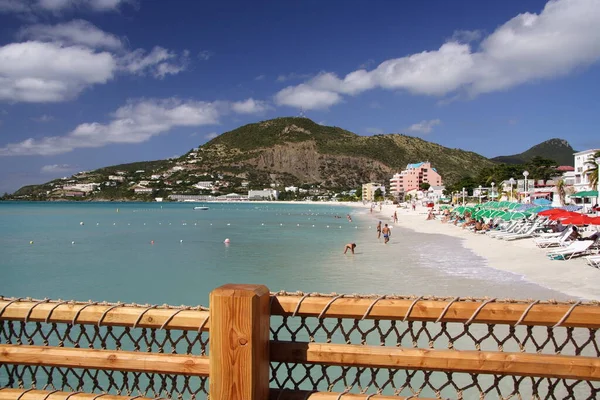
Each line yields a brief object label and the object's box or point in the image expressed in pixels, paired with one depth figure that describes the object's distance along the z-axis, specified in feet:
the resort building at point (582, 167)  189.87
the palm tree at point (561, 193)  158.62
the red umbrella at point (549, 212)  87.16
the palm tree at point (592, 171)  156.75
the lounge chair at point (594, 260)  54.80
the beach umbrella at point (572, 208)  111.20
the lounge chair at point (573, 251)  63.67
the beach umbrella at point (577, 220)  74.49
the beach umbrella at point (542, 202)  134.49
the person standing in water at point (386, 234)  107.51
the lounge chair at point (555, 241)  77.56
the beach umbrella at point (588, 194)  138.31
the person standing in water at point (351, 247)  85.46
